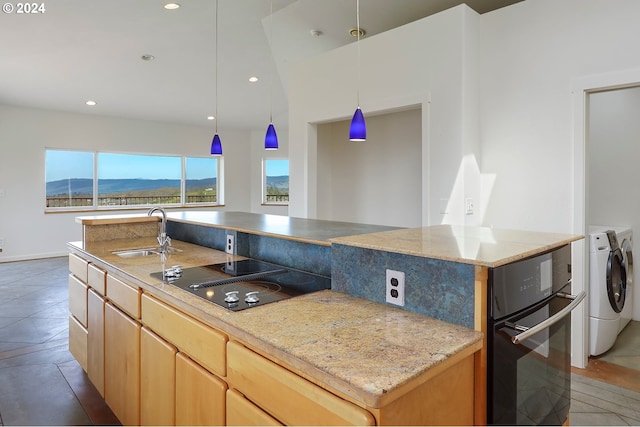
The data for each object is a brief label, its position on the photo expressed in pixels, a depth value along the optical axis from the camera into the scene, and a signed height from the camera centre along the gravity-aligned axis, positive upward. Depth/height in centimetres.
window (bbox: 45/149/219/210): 735 +56
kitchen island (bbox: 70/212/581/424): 93 -36
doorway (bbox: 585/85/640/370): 372 +41
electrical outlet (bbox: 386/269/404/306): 136 -28
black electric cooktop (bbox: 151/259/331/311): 150 -34
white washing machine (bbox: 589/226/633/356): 291 -62
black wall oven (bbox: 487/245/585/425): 119 -44
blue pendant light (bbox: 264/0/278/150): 373 +64
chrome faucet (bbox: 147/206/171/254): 260 -23
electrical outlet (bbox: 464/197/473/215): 312 +1
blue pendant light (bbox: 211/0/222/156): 398 +60
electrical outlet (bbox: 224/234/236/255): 249 -24
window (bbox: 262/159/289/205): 995 +66
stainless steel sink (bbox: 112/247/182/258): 252 -30
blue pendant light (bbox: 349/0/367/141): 290 +58
